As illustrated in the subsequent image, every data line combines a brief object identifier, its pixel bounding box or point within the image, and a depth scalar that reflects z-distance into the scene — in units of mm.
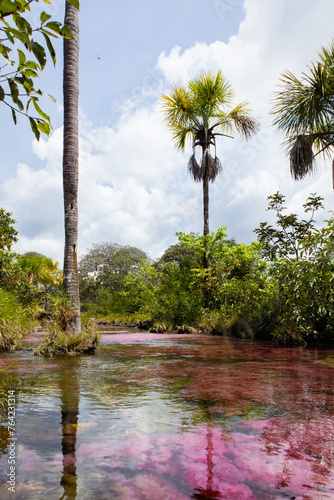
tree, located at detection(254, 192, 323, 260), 12000
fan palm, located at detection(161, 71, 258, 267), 14539
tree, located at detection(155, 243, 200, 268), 27234
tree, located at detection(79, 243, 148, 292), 28234
